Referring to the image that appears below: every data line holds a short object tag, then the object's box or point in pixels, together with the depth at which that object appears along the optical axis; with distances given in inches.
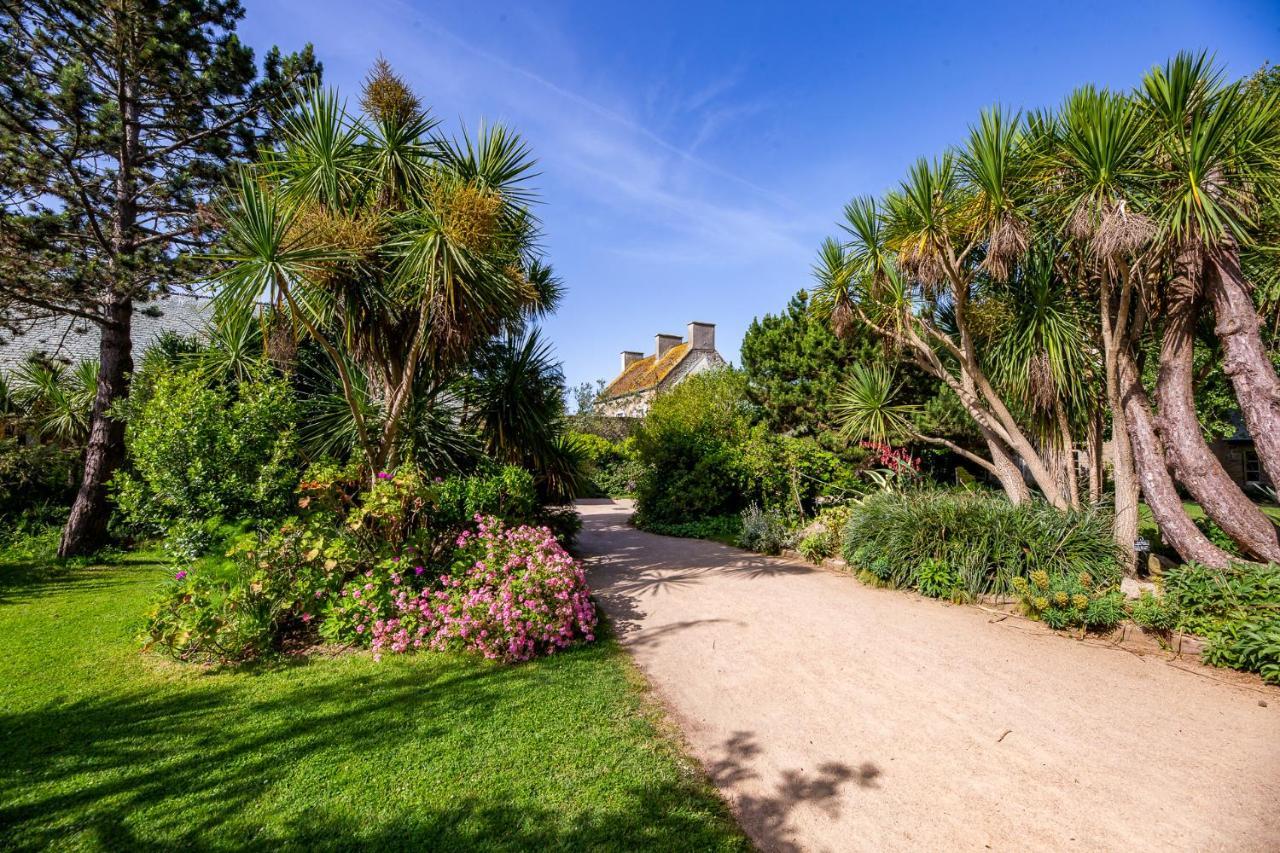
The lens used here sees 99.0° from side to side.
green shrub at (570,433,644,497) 871.9
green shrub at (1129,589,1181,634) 188.5
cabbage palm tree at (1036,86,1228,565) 219.6
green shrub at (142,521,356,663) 183.0
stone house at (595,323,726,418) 1011.9
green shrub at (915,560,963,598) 249.6
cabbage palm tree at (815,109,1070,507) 257.8
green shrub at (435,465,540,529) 256.2
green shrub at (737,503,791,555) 373.7
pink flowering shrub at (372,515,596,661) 190.2
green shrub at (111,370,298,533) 198.4
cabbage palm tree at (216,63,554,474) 218.2
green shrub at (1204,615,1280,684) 162.6
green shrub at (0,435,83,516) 374.0
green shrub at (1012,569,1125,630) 201.2
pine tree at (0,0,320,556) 315.0
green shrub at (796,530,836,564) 338.3
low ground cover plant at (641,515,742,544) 444.1
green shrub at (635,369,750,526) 476.4
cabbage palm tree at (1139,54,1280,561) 204.5
